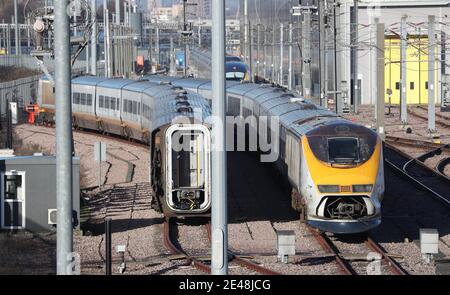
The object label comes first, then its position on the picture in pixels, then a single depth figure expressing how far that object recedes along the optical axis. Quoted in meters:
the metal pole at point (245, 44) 72.71
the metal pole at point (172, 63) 77.86
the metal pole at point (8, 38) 71.18
